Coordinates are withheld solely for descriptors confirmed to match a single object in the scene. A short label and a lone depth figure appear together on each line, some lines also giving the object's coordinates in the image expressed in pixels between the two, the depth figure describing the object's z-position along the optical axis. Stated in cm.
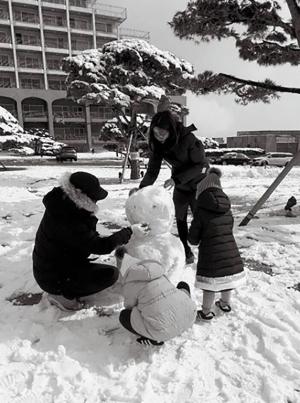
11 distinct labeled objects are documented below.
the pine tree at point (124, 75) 1112
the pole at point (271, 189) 492
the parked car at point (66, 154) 2517
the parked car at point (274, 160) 2317
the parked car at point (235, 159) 2600
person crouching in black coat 245
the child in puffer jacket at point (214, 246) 251
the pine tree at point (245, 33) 555
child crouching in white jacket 211
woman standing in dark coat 338
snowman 257
